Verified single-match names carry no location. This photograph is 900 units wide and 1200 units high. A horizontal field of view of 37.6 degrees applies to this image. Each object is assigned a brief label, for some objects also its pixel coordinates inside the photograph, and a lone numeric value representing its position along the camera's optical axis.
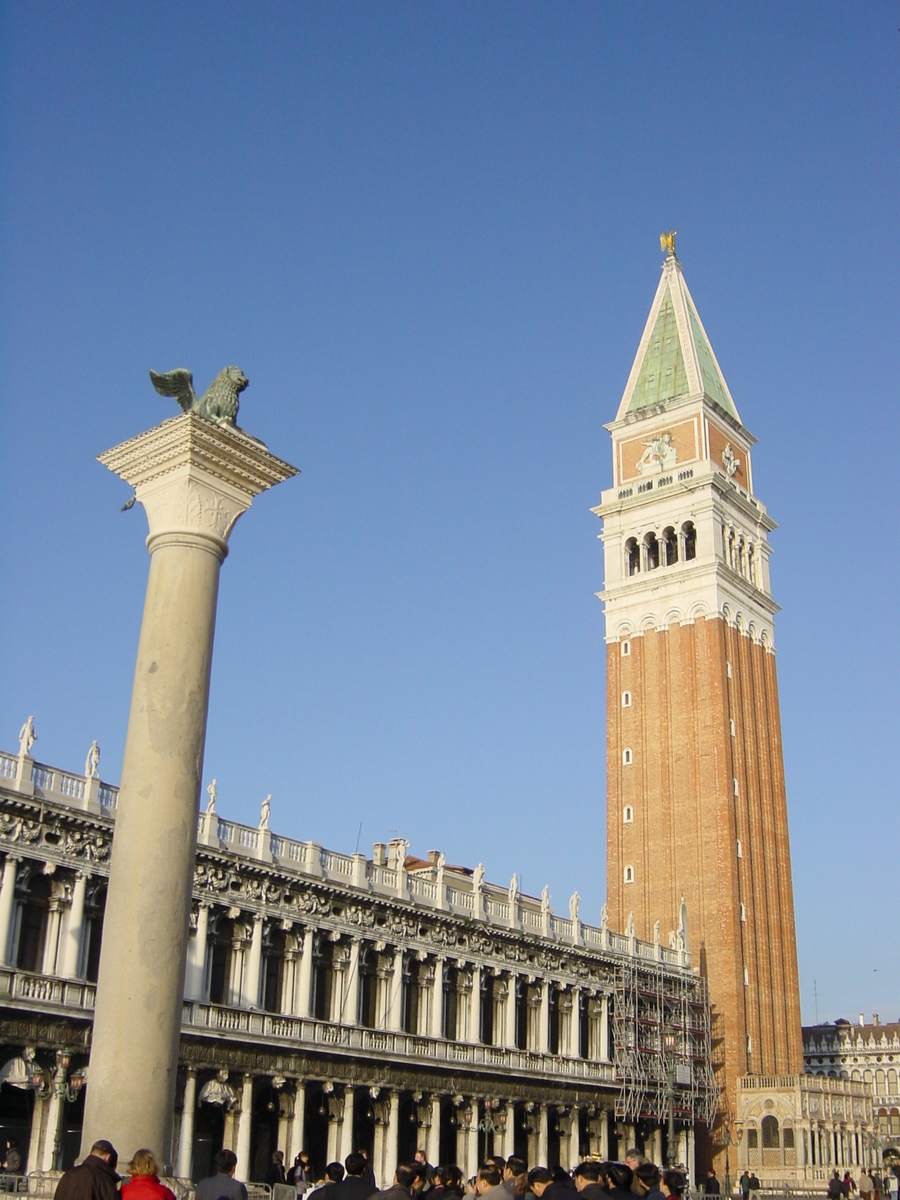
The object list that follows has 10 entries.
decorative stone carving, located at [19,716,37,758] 31.88
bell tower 62.59
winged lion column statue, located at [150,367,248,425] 14.88
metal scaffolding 53.72
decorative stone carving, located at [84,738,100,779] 33.59
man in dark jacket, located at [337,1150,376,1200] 10.28
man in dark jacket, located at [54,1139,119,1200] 8.84
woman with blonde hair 9.08
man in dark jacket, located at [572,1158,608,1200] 11.24
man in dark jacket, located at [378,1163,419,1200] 9.93
